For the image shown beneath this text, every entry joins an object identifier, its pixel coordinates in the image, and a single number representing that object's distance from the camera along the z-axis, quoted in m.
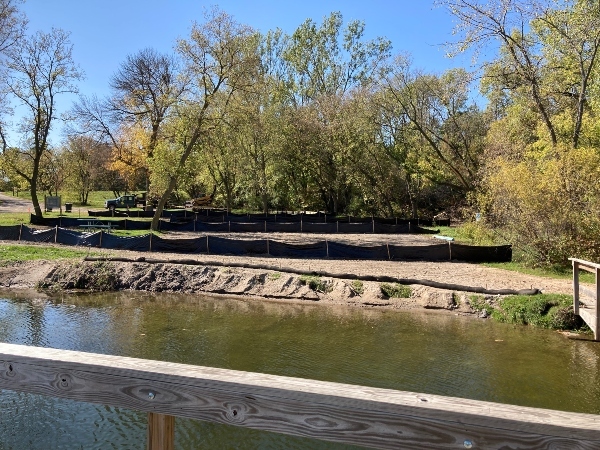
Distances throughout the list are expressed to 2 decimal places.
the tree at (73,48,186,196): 41.72
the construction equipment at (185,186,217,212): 54.25
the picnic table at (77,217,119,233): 29.44
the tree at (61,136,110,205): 57.44
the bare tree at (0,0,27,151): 28.84
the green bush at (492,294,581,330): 14.05
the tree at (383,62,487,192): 39.31
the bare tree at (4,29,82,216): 32.91
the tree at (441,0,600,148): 20.42
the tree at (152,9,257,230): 29.61
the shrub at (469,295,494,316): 15.65
